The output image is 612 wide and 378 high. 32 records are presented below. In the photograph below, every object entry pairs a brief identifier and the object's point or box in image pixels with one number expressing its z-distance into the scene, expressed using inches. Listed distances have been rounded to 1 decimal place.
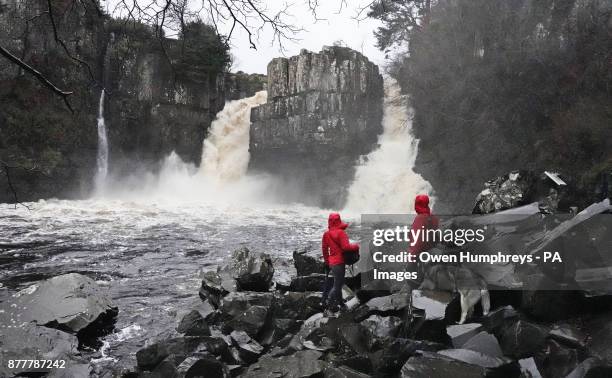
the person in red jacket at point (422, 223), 259.1
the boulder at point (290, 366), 177.3
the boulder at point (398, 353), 174.1
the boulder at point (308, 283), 308.5
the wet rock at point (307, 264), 342.0
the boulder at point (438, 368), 150.9
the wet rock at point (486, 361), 153.3
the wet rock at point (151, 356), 209.3
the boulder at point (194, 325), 238.2
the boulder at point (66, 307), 253.4
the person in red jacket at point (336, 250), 254.7
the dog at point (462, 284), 204.4
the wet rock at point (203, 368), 177.2
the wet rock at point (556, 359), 148.3
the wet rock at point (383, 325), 209.6
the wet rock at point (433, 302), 192.4
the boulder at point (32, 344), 205.0
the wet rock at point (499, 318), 183.3
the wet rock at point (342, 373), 168.6
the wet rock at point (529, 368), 150.9
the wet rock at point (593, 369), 132.4
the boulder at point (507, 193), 406.6
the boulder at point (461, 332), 179.5
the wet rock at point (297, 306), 257.3
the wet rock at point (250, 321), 233.9
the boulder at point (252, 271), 320.2
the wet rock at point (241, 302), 255.8
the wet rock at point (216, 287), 308.7
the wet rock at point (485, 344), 166.4
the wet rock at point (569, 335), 159.8
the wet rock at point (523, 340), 162.6
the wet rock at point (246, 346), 210.2
